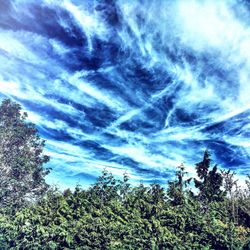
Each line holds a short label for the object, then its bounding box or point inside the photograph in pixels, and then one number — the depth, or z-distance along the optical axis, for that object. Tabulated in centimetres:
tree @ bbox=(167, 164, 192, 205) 1909
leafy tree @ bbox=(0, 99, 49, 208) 3078
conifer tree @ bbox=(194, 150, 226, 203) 2786
